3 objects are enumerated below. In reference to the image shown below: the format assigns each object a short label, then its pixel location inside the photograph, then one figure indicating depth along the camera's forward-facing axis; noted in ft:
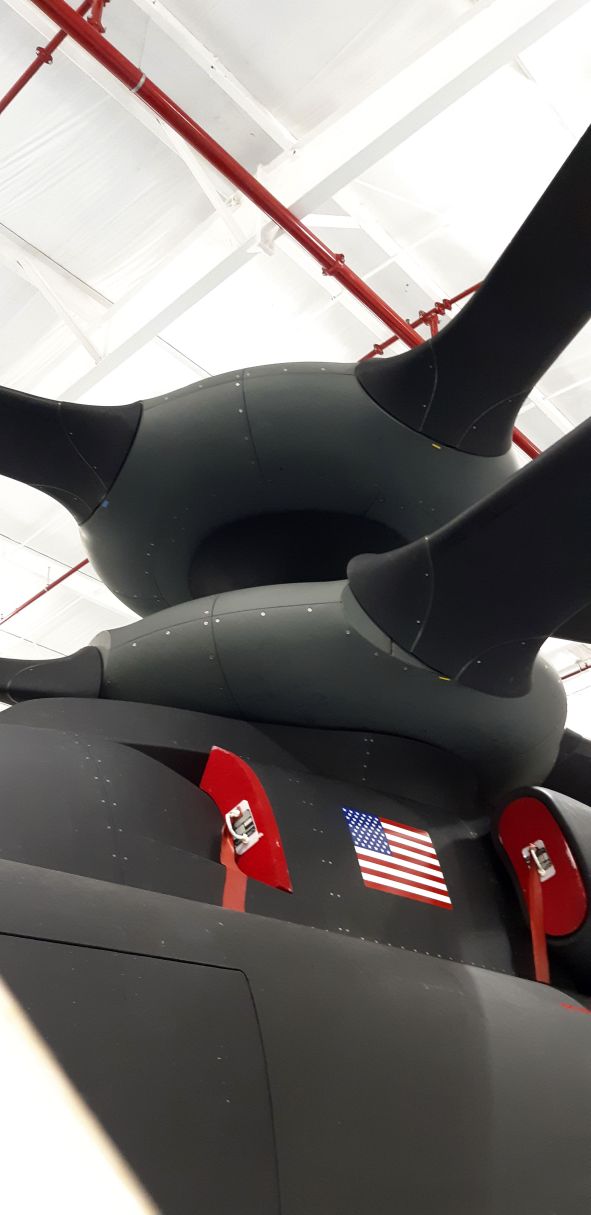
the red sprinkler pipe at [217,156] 20.11
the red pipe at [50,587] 42.55
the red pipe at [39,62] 21.06
